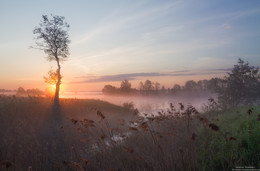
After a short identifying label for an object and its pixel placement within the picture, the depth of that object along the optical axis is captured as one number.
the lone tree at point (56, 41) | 22.11
